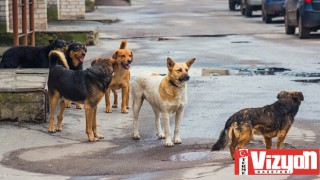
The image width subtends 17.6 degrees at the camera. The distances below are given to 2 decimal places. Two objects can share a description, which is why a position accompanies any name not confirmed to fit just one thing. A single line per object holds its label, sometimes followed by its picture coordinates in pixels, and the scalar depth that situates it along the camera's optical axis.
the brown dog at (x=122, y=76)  13.14
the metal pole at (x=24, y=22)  20.14
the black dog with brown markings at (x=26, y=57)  15.17
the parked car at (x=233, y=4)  44.31
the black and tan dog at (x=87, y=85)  11.57
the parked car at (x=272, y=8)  33.75
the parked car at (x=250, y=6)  38.62
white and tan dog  11.02
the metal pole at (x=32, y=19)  21.34
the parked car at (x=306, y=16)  25.61
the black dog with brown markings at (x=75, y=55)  13.67
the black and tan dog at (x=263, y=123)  9.91
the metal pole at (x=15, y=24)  18.80
